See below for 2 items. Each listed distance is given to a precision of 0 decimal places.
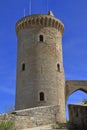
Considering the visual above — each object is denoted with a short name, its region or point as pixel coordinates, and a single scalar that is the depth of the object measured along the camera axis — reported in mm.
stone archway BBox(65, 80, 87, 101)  18762
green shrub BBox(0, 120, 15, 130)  10321
